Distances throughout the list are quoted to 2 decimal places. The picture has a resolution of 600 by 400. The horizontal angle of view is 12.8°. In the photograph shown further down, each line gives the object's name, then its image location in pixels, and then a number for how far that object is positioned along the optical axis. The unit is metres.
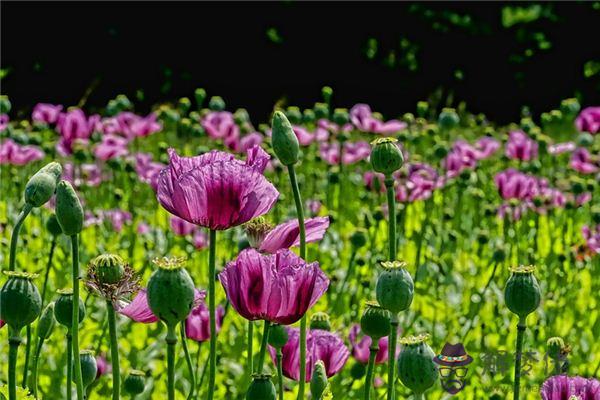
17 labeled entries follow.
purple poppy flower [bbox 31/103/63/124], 5.84
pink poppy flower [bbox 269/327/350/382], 2.58
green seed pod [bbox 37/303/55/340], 2.45
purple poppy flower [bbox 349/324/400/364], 2.90
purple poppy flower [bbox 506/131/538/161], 5.47
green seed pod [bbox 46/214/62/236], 2.98
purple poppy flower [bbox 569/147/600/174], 5.30
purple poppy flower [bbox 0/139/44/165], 4.78
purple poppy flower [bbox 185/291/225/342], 2.96
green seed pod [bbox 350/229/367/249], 3.36
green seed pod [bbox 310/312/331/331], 2.63
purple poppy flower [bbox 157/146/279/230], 2.28
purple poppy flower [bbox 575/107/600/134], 5.68
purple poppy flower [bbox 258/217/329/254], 2.40
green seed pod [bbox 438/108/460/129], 4.93
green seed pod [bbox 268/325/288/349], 2.49
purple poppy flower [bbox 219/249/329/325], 2.28
